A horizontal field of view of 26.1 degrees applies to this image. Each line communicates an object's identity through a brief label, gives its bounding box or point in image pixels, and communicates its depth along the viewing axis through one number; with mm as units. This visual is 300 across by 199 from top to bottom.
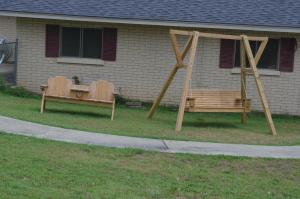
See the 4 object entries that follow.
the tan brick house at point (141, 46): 17672
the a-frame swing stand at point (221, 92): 13461
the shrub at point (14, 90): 17953
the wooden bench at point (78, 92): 14578
